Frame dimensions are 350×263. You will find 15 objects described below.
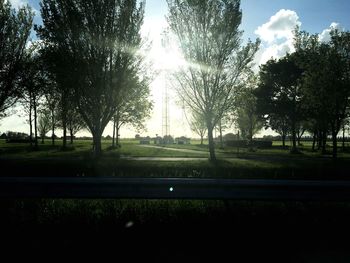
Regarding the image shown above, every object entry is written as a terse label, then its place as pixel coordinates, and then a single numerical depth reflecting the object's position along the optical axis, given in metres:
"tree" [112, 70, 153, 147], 20.40
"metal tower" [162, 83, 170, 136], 59.03
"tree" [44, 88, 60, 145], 22.40
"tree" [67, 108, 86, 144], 39.50
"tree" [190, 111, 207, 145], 60.69
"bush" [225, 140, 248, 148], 50.62
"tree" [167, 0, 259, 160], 20.14
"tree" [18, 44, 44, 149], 24.19
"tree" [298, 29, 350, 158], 23.88
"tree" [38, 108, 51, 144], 60.44
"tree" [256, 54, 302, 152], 36.28
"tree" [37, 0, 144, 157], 18.38
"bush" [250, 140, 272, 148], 51.62
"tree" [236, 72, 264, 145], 40.25
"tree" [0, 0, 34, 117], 22.83
